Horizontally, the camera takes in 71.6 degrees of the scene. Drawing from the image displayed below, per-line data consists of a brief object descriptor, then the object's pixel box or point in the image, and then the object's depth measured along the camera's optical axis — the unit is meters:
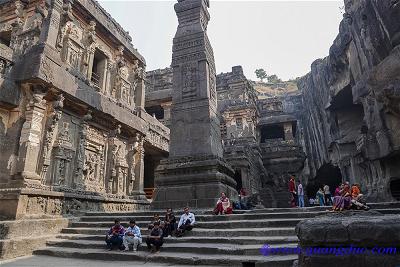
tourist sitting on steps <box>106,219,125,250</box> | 5.58
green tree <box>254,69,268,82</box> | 63.41
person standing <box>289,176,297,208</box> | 12.75
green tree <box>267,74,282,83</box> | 61.31
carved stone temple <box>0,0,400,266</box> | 7.42
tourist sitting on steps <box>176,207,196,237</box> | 5.69
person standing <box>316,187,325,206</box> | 12.80
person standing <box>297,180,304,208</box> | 12.03
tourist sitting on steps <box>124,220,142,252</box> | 5.55
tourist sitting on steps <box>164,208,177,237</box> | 5.78
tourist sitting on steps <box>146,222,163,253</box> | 5.25
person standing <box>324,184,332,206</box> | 13.02
